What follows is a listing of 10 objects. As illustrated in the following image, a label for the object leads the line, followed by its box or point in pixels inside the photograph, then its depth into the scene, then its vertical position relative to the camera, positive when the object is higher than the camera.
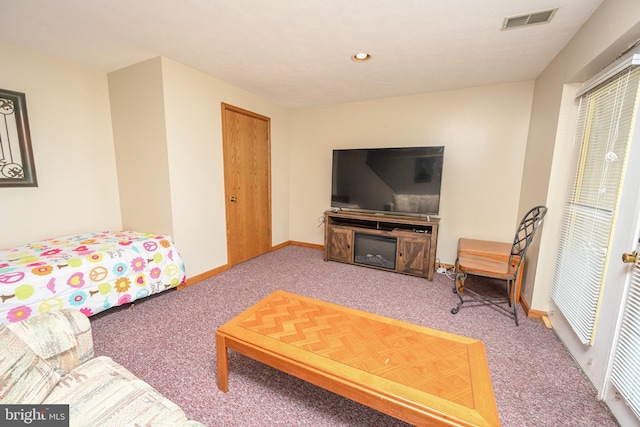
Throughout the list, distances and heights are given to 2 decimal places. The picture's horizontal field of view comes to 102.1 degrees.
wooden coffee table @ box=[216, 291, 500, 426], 0.99 -0.84
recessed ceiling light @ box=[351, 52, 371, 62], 2.37 +1.12
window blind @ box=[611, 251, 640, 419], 1.23 -0.86
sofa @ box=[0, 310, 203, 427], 0.91 -0.84
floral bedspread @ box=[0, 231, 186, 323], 1.82 -0.81
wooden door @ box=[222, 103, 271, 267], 3.34 -0.09
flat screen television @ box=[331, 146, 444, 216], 3.24 -0.02
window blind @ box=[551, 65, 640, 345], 1.56 -0.10
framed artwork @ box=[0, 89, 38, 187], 2.31 +0.27
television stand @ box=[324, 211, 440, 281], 3.18 -0.83
